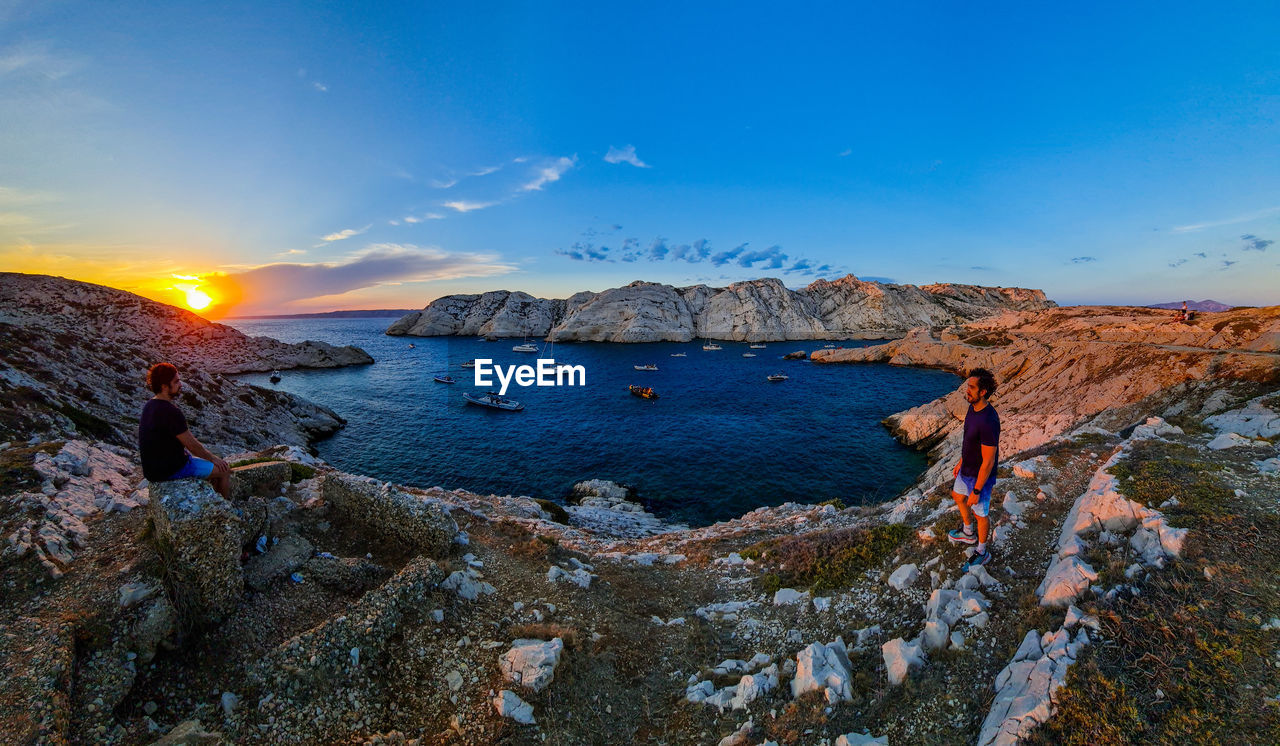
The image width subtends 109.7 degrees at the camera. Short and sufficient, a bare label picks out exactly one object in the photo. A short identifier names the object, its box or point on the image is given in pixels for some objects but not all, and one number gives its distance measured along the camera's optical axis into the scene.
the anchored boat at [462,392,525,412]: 49.69
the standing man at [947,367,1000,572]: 7.39
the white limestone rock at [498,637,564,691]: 6.59
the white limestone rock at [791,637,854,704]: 5.89
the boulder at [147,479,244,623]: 6.85
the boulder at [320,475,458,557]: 10.11
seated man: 6.97
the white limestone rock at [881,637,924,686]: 5.92
